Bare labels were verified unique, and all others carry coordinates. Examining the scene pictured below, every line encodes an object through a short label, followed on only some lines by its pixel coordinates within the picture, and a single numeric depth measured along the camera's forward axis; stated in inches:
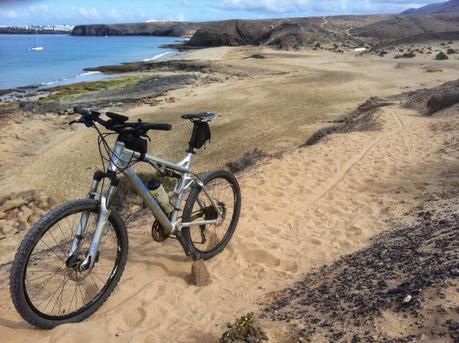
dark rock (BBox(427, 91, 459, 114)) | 498.0
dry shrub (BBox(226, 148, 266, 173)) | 386.8
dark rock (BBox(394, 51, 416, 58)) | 1481.3
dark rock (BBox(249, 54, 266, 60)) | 1824.8
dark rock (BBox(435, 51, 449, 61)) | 1334.0
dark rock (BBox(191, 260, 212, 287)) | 164.6
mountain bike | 123.8
